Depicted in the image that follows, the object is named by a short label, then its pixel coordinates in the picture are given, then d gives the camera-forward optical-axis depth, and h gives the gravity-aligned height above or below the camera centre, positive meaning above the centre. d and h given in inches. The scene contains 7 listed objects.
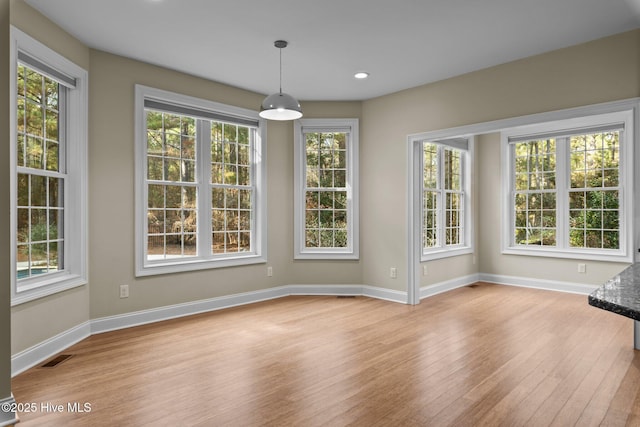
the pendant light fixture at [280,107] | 143.6 +37.8
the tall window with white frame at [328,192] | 230.5 +12.5
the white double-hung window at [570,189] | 227.6 +14.6
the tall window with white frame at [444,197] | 247.8 +10.2
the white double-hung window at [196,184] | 176.1 +14.4
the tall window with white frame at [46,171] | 124.9 +15.1
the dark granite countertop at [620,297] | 42.1 -9.7
